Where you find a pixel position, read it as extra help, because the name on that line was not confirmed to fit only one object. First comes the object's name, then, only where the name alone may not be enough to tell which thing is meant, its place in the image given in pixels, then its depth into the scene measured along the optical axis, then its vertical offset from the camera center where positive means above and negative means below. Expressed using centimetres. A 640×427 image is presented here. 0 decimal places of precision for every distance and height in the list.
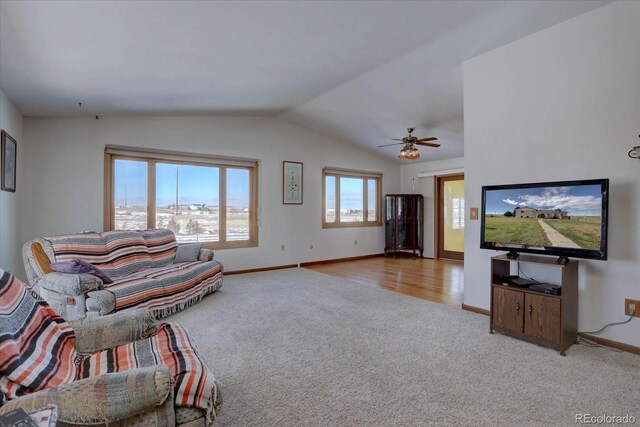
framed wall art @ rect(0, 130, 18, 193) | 325 +50
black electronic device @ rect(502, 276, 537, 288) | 290 -61
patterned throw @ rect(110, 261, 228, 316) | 320 -80
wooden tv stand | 262 -80
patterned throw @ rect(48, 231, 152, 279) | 345 -44
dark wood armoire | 766 -23
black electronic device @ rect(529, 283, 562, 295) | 267 -62
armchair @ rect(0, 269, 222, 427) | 112 -64
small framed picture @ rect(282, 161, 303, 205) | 639 +55
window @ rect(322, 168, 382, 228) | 716 +30
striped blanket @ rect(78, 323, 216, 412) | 135 -70
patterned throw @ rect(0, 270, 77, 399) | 121 -56
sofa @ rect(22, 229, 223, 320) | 299 -69
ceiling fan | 541 +103
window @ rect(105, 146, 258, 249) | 484 +24
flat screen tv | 261 -5
